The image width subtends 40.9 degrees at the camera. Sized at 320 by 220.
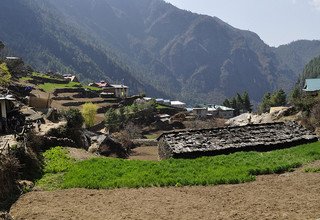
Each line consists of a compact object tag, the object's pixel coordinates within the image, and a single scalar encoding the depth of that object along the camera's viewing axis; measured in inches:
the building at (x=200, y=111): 6835.6
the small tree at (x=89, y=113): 4203.2
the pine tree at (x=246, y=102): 7165.4
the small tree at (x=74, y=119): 1807.9
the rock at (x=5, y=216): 750.5
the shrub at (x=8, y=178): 904.3
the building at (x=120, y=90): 6771.7
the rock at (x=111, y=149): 2191.2
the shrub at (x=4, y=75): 2905.5
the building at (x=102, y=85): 7501.0
